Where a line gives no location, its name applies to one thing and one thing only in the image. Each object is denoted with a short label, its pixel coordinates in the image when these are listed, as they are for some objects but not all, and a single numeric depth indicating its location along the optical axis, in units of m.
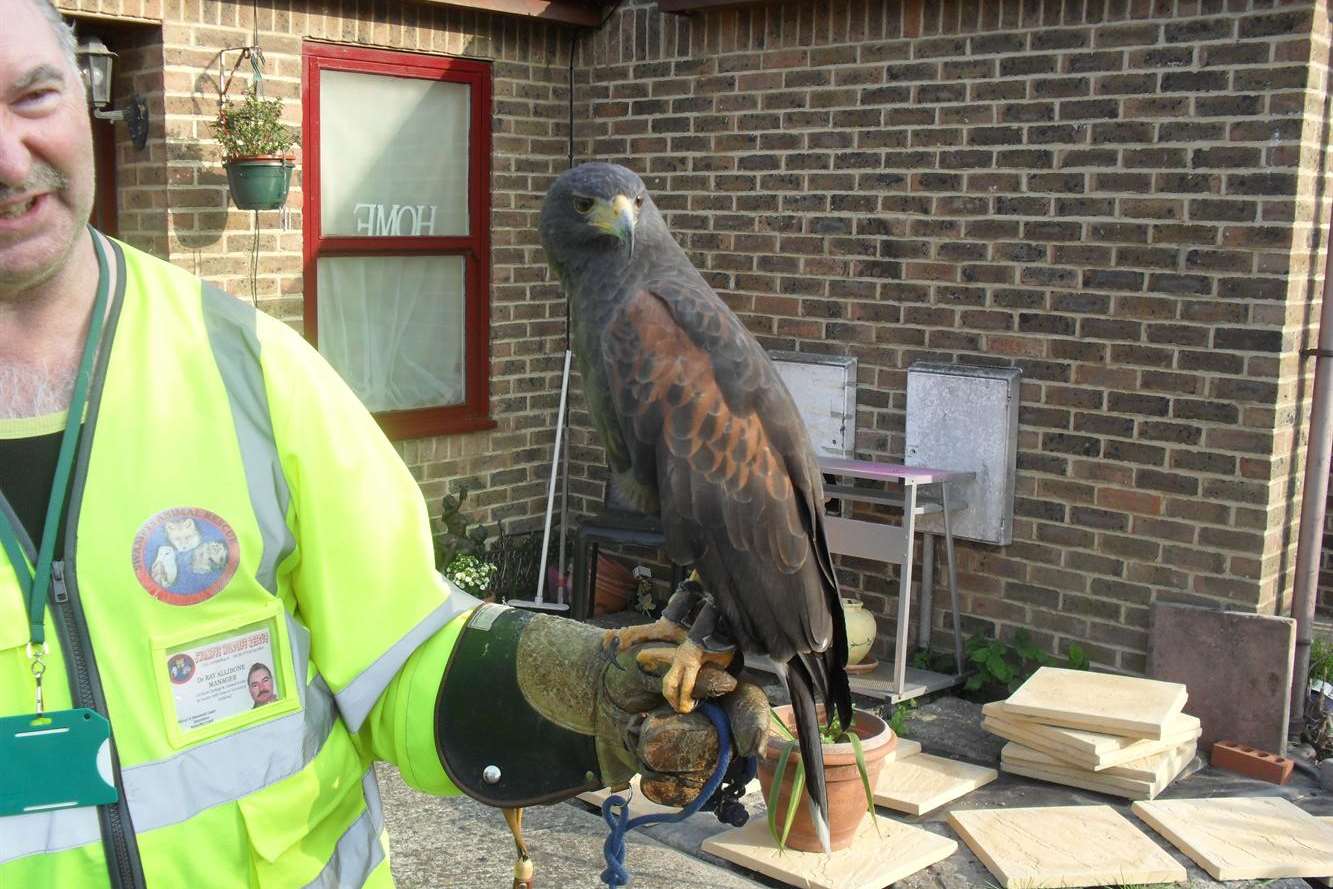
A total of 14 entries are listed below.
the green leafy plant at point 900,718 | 5.46
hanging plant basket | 5.59
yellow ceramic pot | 5.91
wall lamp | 5.26
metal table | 5.71
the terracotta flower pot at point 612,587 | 7.26
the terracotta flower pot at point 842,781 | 4.15
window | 6.38
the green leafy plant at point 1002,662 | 5.88
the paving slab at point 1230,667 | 5.29
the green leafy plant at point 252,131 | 5.59
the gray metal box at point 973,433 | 5.89
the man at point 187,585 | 1.58
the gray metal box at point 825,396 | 6.40
